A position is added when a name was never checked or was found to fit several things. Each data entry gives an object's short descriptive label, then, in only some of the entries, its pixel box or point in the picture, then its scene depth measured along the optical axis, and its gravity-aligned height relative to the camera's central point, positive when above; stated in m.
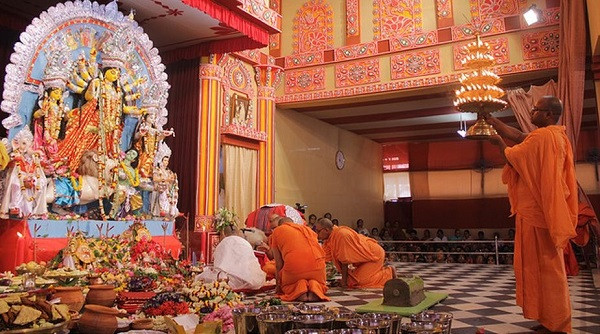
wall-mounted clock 13.23 +1.12
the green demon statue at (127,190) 6.66 +0.14
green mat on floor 4.48 -1.01
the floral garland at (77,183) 6.10 +0.21
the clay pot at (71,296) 3.30 -0.66
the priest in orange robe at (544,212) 3.48 -0.08
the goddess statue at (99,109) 6.26 +1.22
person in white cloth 5.72 -0.73
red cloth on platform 5.27 -0.51
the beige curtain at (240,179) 9.36 +0.43
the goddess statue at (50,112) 5.81 +1.05
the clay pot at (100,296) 3.38 -0.66
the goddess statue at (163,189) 7.26 +0.17
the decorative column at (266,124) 10.12 +1.61
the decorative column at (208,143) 8.50 +1.03
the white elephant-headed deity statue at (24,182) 5.17 +0.19
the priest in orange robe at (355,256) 6.15 -0.71
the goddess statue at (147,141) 7.15 +0.87
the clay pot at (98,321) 2.65 -0.66
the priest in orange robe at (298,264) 5.31 -0.69
